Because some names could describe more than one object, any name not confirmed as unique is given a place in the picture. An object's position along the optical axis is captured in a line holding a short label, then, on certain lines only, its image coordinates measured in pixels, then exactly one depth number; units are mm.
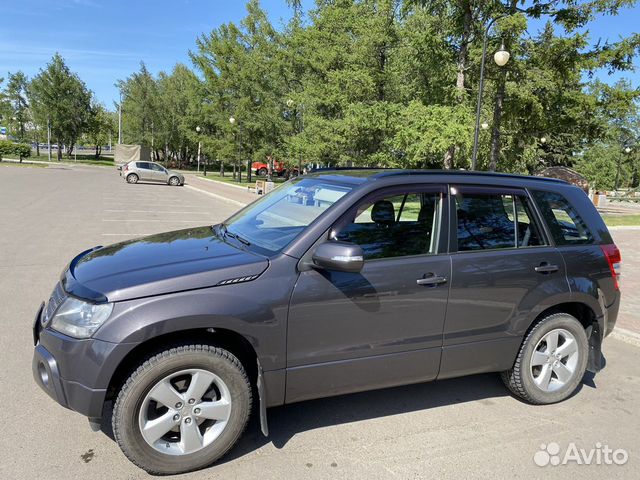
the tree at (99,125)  62906
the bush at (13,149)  48750
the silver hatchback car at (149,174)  31141
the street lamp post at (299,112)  27044
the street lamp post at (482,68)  13844
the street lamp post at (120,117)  61625
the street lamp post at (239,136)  34394
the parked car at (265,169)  52031
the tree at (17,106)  68969
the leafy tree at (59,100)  57406
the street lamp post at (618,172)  52906
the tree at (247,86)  34906
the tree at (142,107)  54938
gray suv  2684
